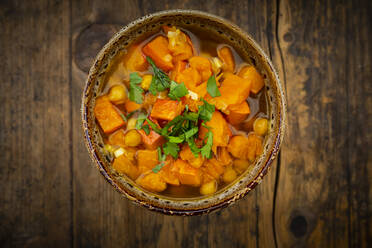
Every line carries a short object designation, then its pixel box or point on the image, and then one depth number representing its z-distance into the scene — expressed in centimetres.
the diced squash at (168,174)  44
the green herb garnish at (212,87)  42
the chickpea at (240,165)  44
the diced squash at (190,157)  43
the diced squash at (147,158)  44
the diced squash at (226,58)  44
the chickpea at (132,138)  44
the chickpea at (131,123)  44
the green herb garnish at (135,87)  44
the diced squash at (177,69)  43
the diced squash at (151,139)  44
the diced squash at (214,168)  44
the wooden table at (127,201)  48
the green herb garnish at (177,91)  42
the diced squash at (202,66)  43
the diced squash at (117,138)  45
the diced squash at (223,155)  44
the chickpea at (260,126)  44
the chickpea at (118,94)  44
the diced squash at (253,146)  44
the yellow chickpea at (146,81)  44
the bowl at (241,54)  43
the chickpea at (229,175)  44
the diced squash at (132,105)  44
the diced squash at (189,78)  43
